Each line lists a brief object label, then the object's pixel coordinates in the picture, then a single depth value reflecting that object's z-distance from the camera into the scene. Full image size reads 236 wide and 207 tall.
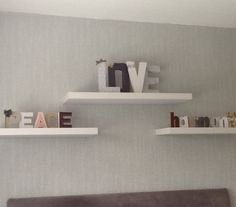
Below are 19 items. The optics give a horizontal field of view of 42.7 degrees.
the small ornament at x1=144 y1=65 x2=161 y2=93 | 2.12
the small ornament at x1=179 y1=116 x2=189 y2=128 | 2.07
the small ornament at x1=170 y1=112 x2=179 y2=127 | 2.08
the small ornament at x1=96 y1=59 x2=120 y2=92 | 1.99
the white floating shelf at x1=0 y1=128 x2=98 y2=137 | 1.77
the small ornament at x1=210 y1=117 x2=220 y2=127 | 2.18
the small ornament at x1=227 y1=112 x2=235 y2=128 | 2.14
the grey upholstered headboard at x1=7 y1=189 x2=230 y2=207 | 1.90
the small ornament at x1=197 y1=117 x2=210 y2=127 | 2.12
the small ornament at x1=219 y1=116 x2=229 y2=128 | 2.13
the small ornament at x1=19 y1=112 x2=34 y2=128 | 1.89
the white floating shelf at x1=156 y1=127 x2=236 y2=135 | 2.00
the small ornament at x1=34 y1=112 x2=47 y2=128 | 1.89
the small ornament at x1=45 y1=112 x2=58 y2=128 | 1.99
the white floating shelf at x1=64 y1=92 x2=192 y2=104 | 1.88
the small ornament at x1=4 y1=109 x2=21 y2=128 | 1.89
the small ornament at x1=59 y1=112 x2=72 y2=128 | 1.92
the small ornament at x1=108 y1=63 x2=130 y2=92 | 2.03
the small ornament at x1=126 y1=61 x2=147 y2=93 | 2.03
